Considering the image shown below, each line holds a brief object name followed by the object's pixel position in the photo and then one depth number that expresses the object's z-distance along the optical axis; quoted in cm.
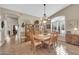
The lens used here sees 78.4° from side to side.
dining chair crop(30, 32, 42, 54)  108
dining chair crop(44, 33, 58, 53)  108
